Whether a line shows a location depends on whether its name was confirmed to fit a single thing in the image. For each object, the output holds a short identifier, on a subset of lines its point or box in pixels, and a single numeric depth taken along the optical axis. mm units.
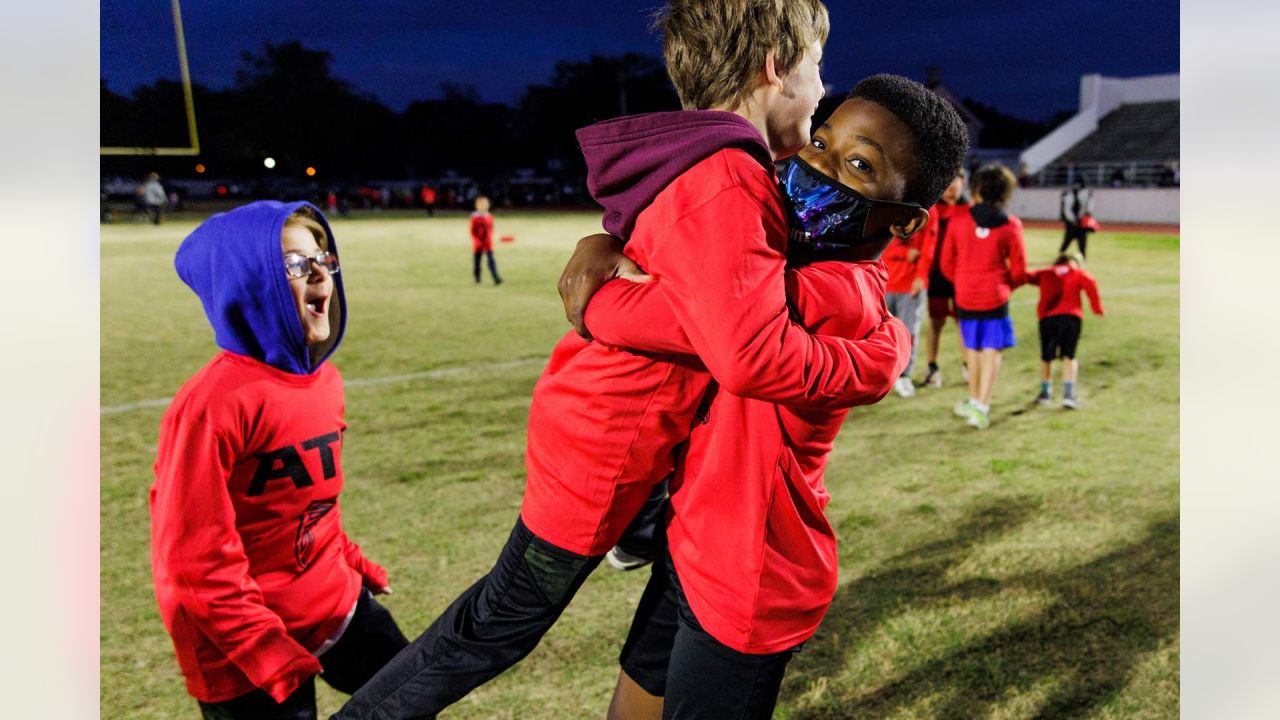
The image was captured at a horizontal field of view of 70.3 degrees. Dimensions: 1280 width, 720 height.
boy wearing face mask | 1553
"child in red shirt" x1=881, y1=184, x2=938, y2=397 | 7758
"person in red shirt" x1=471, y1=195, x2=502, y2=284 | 16031
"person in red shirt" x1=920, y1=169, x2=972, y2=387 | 7727
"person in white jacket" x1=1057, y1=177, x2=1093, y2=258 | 19000
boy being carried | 1401
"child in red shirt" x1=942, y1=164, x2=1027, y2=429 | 6672
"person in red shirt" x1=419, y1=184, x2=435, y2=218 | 42156
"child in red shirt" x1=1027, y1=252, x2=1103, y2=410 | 7086
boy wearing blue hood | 1958
